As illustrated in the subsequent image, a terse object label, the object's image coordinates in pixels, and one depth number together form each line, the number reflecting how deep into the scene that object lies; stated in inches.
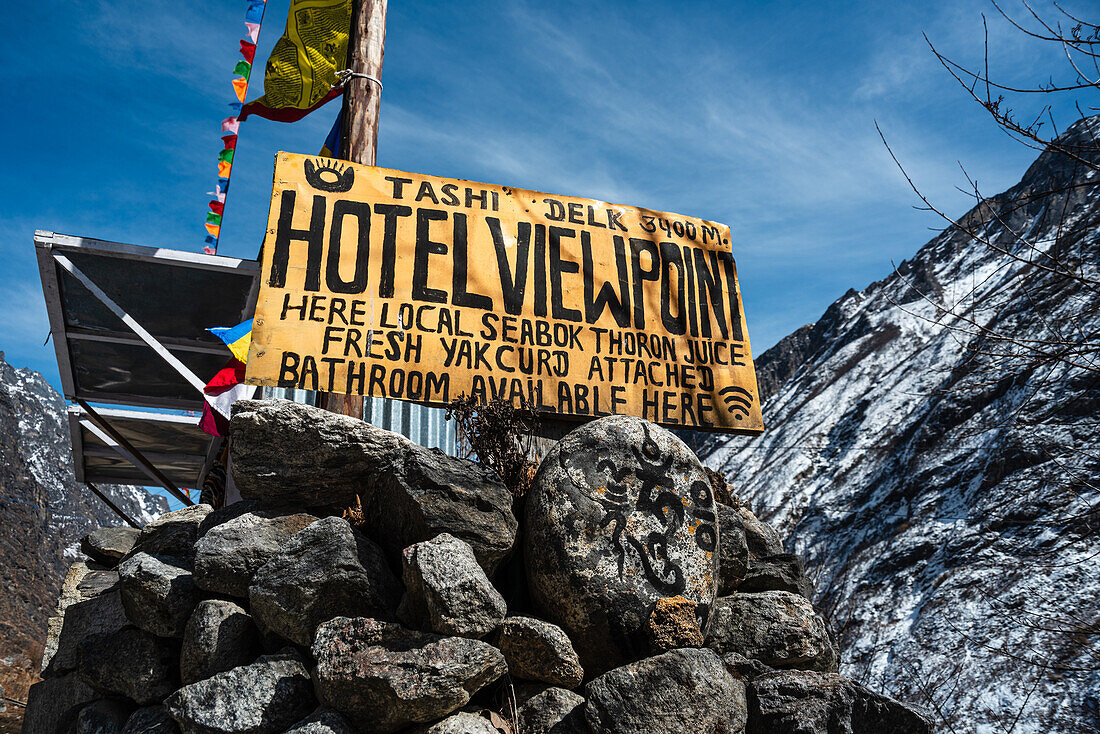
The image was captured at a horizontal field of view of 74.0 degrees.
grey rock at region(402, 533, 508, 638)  118.7
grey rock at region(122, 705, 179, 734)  125.0
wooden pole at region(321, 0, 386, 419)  210.7
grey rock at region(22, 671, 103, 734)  161.5
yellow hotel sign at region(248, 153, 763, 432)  169.5
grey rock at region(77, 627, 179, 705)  134.2
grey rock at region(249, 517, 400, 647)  125.2
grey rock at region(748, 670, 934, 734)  124.3
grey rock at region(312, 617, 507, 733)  112.6
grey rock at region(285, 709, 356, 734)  111.0
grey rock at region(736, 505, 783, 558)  171.5
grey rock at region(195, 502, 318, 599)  133.1
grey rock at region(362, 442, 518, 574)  133.9
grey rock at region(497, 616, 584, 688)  128.1
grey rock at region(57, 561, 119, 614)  188.5
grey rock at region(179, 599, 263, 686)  126.8
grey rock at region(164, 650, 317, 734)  115.1
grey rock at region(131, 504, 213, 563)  155.1
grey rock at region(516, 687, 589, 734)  122.9
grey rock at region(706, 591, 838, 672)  147.3
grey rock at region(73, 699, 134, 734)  134.6
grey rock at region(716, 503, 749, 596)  160.6
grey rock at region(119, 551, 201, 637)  135.4
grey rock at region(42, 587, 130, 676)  157.2
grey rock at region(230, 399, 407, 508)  141.5
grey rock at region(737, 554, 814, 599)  164.9
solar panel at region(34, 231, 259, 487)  282.5
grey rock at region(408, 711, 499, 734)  115.0
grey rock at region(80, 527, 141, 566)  212.5
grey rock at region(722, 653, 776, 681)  140.6
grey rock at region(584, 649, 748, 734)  120.2
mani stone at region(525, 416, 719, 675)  134.4
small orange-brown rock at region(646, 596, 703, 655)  132.0
